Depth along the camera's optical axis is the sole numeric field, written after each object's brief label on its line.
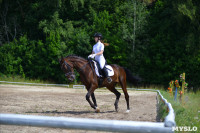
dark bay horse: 18.73
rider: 19.59
